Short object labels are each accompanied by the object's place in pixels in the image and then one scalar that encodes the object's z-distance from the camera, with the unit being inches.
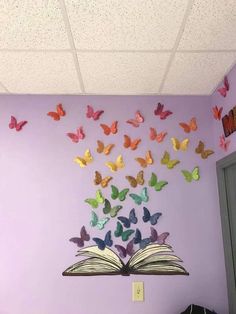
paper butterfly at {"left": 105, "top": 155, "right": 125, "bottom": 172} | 83.0
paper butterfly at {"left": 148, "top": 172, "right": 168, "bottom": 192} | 82.1
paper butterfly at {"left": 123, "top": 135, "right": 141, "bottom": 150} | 84.7
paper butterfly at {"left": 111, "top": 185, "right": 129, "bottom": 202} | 81.4
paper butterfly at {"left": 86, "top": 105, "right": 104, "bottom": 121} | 86.0
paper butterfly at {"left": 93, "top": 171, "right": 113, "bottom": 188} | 81.9
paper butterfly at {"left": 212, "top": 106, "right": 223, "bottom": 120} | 82.0
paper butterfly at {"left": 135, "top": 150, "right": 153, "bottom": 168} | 83.7
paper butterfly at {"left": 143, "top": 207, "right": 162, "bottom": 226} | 80.2
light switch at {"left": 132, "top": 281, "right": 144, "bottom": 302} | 76.0
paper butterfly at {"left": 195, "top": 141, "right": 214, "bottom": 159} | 84.8
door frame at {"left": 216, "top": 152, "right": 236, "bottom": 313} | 74.6
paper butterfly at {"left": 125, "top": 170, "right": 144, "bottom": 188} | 82.2
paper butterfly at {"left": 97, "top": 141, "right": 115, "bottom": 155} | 84.0
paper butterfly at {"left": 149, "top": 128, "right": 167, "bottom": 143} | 85.4
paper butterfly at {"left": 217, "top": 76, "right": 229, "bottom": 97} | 76.9
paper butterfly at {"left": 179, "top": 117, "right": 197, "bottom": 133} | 86.4
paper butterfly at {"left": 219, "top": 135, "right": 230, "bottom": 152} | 77.9
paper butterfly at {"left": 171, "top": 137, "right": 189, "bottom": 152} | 85.0
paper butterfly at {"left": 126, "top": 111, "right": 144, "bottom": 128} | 86.3
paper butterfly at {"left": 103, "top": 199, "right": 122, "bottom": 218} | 80.5
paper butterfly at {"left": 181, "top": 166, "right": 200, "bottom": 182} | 83.1
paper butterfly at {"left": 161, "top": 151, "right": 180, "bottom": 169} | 83.6
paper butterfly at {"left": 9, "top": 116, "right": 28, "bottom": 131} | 84.7
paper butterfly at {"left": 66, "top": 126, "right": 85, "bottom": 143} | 84.7
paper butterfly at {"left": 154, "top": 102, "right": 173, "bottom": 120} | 86.7
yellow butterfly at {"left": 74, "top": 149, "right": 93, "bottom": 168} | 83.0
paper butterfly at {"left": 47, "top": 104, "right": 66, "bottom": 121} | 86.0
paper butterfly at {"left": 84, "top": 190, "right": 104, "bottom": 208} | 80.7
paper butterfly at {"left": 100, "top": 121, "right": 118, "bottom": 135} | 85.5
